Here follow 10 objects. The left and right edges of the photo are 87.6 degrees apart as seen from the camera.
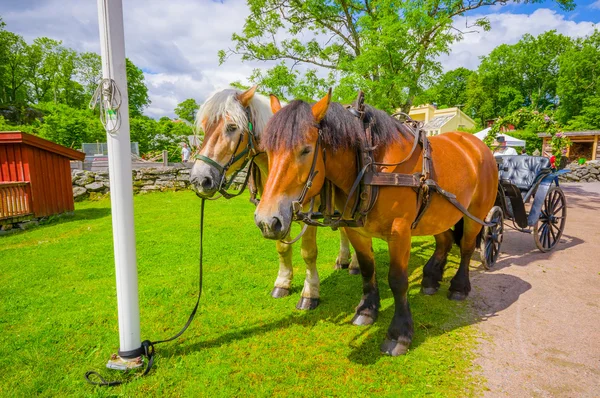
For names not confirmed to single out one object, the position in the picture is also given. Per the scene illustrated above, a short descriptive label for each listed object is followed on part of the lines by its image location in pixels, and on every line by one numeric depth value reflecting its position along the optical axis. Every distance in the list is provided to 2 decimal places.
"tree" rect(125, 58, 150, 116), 33.48
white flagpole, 2.24
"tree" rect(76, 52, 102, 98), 40.81
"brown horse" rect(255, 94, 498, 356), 2.09
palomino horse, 2.90
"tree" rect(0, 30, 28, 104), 34.78
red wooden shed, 8.10
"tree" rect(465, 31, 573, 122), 43.62
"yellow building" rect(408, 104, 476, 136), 39.16
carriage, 4.74
